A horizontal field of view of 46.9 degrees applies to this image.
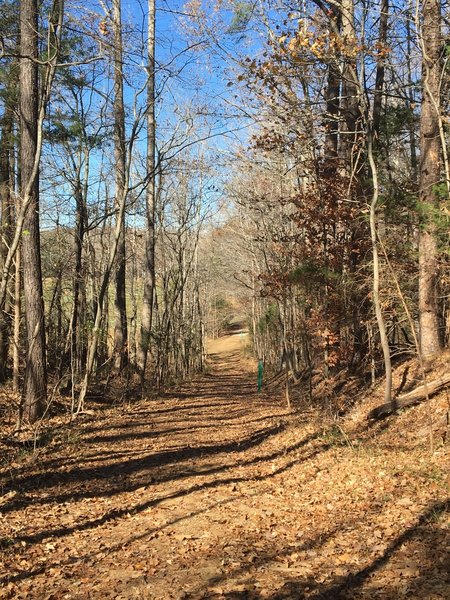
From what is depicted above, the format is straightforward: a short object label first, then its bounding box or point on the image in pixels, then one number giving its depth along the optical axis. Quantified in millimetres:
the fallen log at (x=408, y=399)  8633
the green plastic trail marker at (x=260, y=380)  18216
